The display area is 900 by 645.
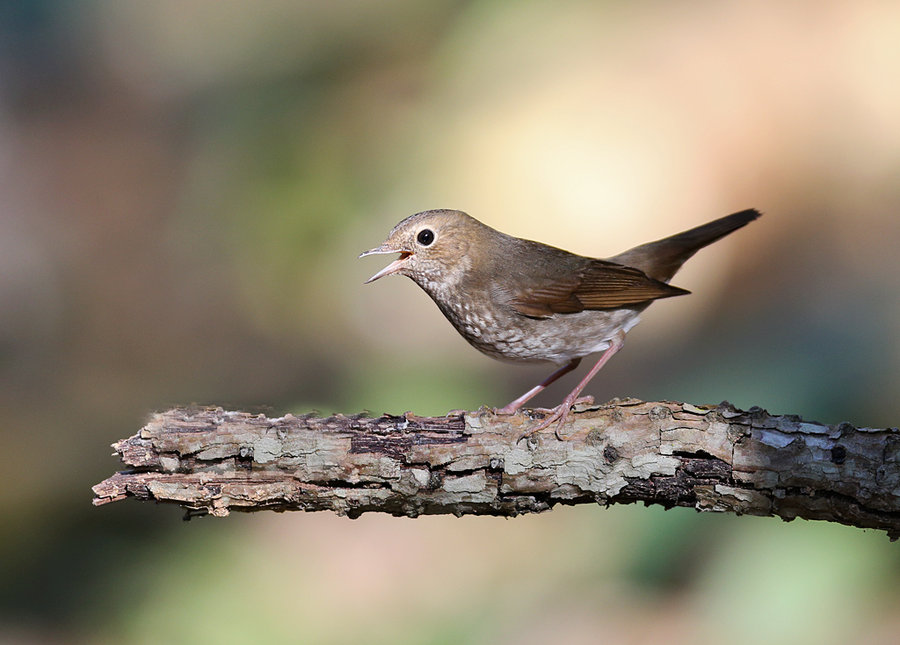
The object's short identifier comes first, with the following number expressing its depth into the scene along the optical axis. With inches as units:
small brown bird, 271.7
